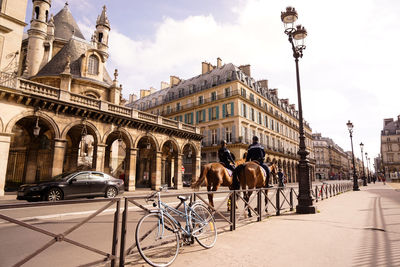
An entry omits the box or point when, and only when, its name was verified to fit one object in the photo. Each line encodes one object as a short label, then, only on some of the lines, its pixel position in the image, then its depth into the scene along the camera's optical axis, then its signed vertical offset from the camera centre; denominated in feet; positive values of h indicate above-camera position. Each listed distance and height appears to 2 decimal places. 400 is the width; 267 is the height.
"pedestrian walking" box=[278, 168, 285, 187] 52.66 -1.24
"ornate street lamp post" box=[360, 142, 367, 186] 105.14 +9.44
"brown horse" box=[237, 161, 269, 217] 24.12 -0.39
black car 32.27 -2.50
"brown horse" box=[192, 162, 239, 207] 24.23 -0.43
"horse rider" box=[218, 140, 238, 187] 26.68 +1.64
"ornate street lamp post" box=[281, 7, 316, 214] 26.71 +4.50
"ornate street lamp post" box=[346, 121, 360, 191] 72.08 +12.40
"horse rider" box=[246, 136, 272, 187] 26.23 +2.11
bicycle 11.09 -3.25
